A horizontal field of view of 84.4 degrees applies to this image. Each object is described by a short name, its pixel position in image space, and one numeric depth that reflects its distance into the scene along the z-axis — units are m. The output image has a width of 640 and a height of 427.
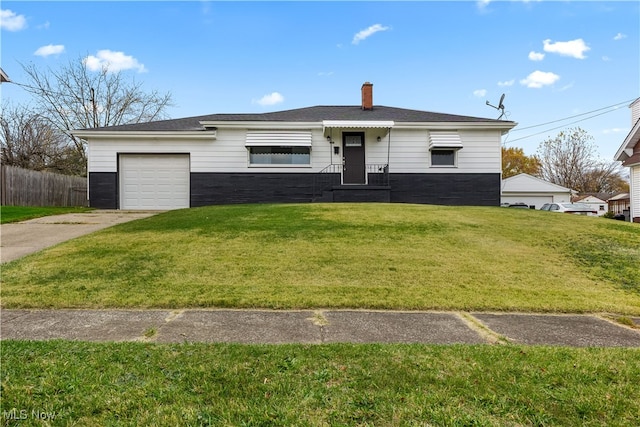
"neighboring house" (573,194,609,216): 39.54
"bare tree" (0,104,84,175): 21.95
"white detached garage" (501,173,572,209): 28.80
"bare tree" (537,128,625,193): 43.19
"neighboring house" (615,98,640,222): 17.25
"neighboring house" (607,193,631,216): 33.12
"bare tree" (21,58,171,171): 23.59
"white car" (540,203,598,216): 24.00
